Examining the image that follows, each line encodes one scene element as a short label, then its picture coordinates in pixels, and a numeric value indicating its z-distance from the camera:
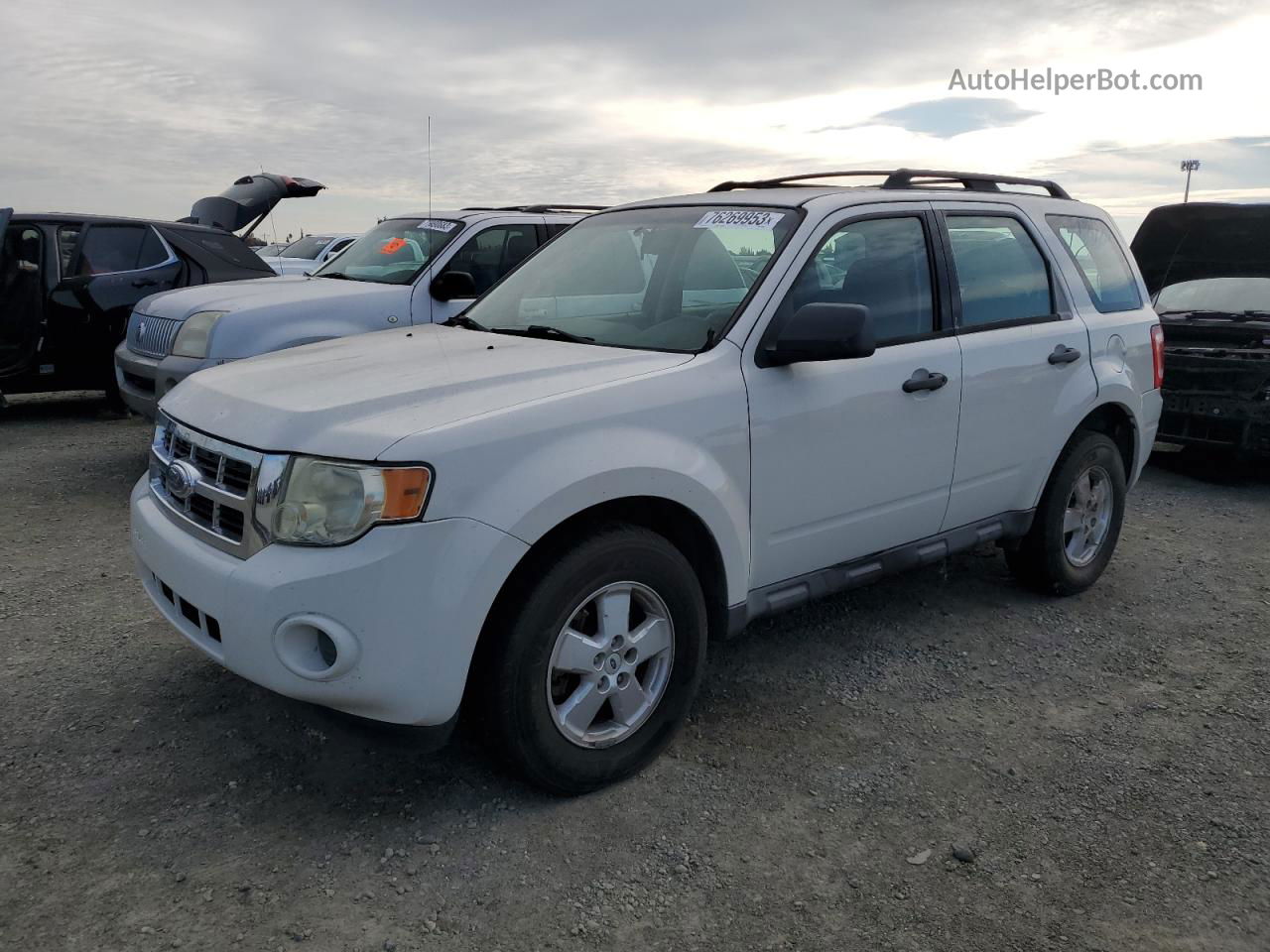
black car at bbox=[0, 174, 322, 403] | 8.14
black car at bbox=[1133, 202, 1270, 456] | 6.73
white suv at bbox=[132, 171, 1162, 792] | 2.56
